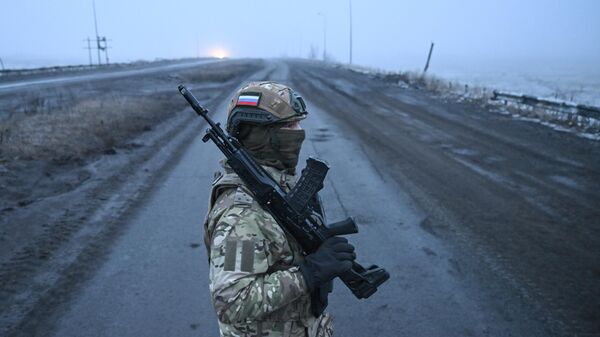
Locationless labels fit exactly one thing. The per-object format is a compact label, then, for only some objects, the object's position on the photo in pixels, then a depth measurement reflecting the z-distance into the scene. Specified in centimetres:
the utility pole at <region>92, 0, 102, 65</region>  5537
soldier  165
